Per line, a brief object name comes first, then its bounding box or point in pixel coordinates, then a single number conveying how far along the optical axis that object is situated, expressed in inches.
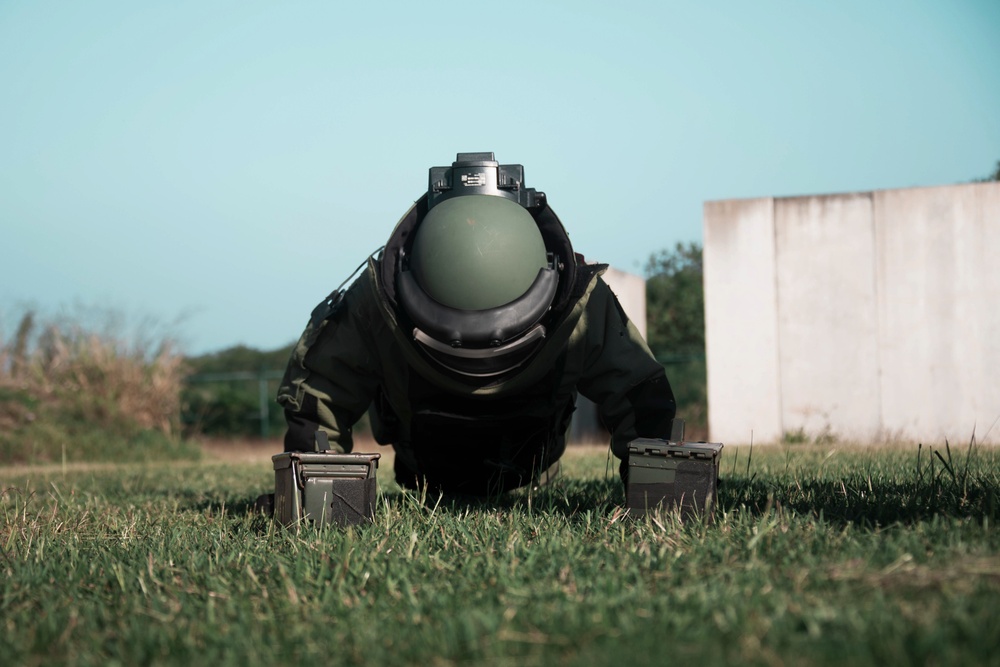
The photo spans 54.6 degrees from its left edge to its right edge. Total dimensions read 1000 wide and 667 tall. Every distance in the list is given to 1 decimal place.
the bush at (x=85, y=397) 510.9
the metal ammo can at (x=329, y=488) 149.3
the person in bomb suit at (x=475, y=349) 147.9
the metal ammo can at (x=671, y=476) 137.9
